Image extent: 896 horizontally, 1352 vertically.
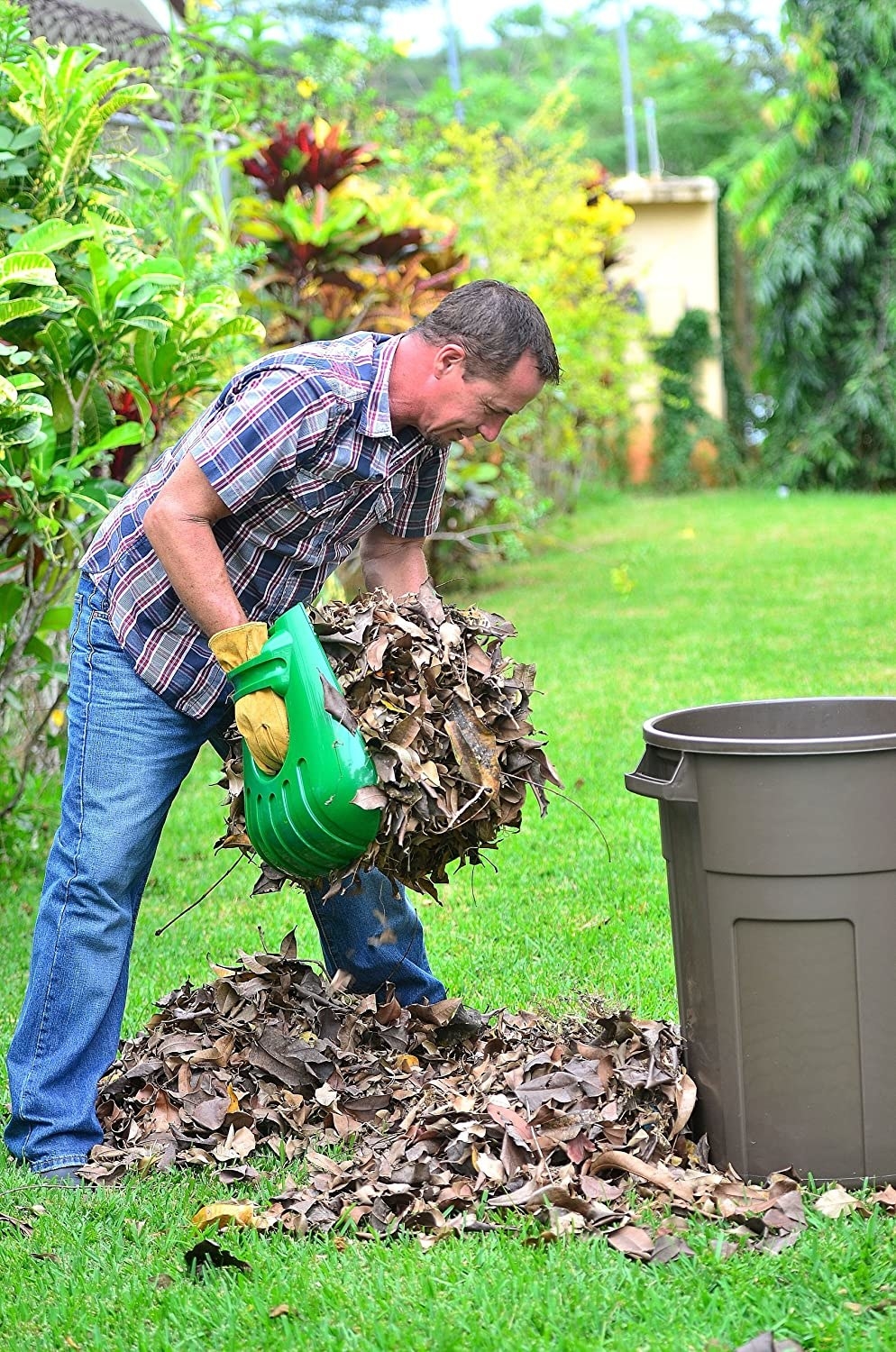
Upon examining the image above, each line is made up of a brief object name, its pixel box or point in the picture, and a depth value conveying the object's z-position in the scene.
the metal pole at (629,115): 20.44
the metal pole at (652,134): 22.17
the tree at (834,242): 15.59
